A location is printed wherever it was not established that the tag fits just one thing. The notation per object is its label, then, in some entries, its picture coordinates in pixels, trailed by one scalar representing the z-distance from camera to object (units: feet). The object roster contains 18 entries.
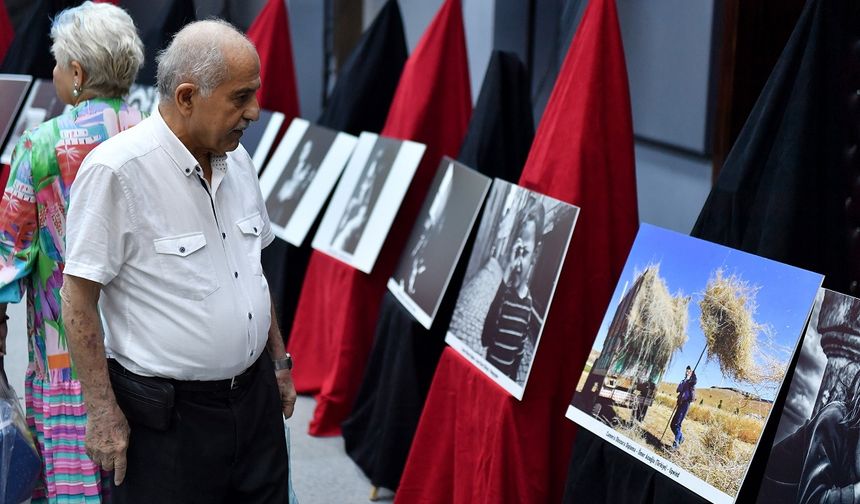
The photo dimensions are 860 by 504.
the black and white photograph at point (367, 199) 12.46
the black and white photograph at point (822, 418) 5.57
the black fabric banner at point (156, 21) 19.06
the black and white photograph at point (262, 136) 16.79
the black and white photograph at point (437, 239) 10.36
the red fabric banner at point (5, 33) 21.31
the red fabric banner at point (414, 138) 13.00
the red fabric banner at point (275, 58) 17.46
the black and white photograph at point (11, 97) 11.44
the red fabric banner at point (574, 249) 8.54
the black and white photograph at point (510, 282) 8.36
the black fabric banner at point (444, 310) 10.98
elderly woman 8.20
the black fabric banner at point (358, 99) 14.97
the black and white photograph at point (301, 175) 14.60
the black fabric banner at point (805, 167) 6.66
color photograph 6.07
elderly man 6.08
